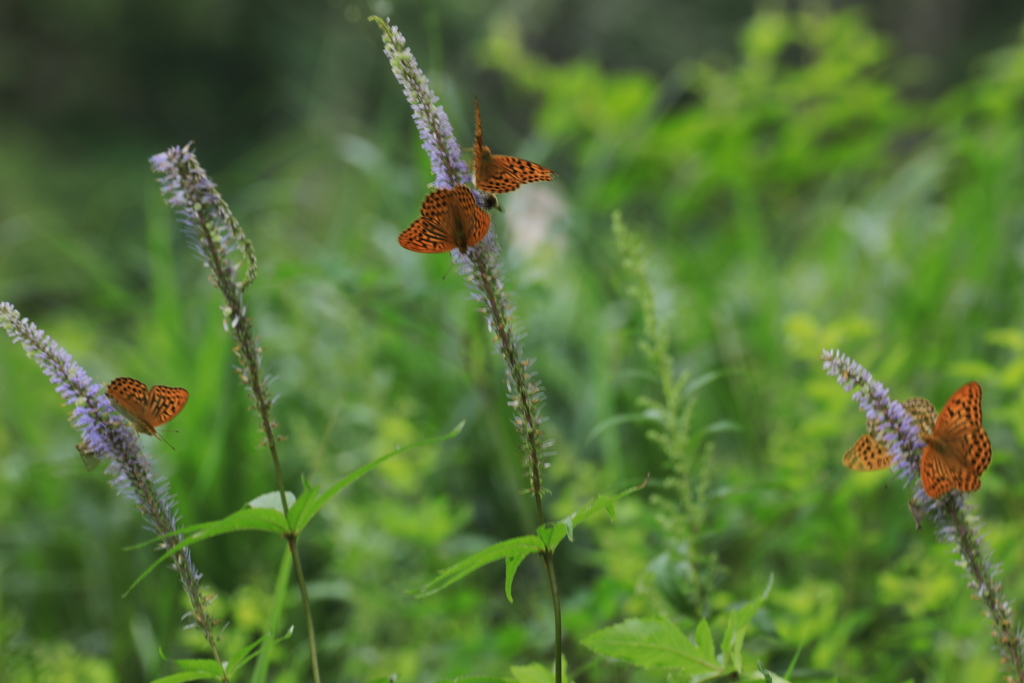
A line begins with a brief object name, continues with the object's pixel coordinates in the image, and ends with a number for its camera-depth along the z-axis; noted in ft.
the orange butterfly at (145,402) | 10.52
